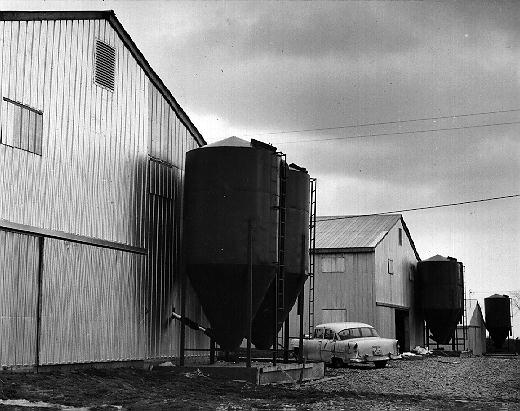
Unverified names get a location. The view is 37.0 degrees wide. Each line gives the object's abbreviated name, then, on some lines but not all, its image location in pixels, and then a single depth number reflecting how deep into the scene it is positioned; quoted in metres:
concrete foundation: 20.95
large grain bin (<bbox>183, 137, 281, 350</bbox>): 22.12
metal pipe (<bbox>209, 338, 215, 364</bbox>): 24.22
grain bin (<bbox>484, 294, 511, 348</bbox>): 63.22
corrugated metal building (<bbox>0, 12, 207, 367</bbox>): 17.55
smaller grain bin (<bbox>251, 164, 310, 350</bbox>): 23.98
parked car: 30.73
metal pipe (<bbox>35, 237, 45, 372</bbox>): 17.77
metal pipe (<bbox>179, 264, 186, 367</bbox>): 22.41
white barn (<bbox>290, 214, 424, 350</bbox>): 40.62
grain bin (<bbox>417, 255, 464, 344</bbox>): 47.62
